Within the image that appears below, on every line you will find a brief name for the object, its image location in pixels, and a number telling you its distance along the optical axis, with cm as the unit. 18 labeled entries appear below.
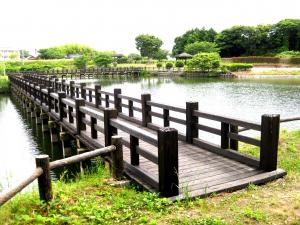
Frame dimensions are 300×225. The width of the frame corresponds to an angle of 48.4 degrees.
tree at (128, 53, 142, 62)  11381
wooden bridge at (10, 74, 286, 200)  566
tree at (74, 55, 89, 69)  8924
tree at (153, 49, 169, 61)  11694
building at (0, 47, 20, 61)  11151
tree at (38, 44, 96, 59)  14362
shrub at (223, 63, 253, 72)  6775
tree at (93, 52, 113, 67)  8750
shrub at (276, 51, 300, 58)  7656
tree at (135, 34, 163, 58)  11250
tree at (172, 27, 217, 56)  10531
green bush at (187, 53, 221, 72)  6553
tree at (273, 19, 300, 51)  8681
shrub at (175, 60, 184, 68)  7669
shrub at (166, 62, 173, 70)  7788
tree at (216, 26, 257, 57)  9069
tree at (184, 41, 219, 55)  9162
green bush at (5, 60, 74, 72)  7709
